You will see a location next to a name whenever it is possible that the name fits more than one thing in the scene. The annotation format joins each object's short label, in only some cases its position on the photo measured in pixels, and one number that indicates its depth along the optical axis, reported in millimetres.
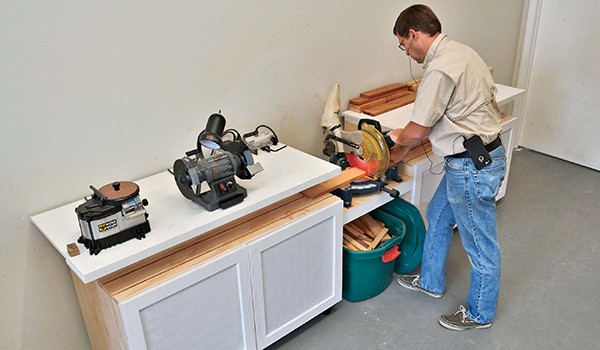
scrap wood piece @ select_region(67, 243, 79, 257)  1808
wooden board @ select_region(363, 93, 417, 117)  3178
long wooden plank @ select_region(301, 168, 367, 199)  2482
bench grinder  2023
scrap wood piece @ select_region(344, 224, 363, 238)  2916
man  2268
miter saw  2600
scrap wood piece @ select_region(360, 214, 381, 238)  2936
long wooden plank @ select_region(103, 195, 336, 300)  1913
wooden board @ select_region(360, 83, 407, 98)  3281
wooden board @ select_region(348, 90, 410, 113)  3225
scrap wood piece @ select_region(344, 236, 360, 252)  2830
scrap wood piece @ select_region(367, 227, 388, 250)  2836
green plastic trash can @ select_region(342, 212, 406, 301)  2732
